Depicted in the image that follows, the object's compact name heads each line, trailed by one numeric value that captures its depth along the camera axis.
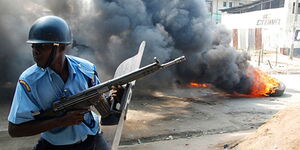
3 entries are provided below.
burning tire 8.41
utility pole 18.12
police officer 1.59
